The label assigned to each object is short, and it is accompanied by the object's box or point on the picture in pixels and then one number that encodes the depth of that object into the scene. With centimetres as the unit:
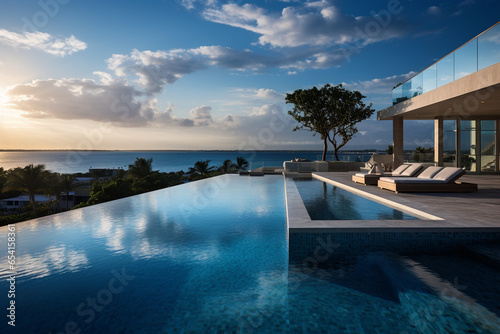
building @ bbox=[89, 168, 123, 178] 4874
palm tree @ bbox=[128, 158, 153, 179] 2553
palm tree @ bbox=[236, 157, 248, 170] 2980
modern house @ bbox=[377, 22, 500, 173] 920
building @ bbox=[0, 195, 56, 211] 2714
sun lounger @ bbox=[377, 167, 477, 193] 886
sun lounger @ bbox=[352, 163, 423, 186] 1030
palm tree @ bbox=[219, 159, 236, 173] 3027
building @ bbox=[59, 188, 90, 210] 3266
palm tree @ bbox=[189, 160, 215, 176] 3097
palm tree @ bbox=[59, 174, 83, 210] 2267
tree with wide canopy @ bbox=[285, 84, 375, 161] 2391
